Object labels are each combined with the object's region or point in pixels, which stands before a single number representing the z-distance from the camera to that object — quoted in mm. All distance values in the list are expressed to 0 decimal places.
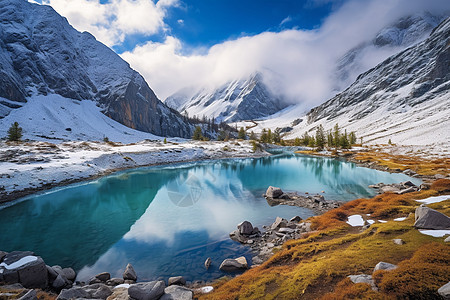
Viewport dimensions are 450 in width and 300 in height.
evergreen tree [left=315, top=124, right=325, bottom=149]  127062
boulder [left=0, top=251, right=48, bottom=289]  10062
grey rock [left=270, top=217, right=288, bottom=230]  18984
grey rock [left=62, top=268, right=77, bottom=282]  12416
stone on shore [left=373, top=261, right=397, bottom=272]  8099
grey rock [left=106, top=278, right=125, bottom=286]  11840
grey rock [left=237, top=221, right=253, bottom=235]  17875
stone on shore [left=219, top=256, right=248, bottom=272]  13078
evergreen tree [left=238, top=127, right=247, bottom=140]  148875
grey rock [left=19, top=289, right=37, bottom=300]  7712
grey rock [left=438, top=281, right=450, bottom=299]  6016
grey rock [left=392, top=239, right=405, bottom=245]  10697
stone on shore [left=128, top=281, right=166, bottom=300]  8797
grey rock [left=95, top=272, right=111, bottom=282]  12312
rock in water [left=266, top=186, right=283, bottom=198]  29150
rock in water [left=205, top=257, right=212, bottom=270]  13666
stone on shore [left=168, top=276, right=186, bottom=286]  11816
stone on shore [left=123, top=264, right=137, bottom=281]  12460
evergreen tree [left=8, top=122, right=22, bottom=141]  58694
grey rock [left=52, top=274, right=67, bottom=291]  11047
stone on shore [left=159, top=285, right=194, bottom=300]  9245
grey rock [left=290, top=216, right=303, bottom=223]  20812
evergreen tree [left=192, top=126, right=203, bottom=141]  132838
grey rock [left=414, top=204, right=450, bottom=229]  11781
